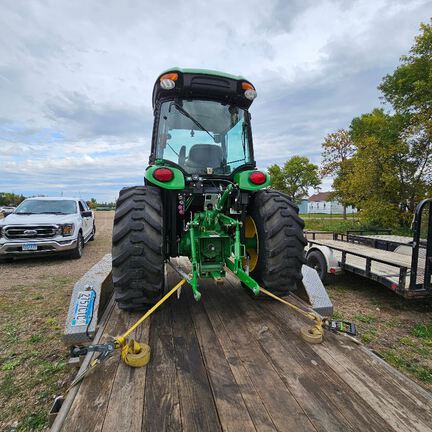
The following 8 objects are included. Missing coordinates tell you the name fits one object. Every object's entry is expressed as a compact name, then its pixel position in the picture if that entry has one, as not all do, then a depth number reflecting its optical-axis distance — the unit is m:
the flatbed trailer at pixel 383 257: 3.77
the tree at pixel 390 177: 13.26
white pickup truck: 6.89
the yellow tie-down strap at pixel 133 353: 1.94
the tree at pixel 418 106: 12.62
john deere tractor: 2.64
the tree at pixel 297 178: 36.53
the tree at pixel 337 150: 24.80
